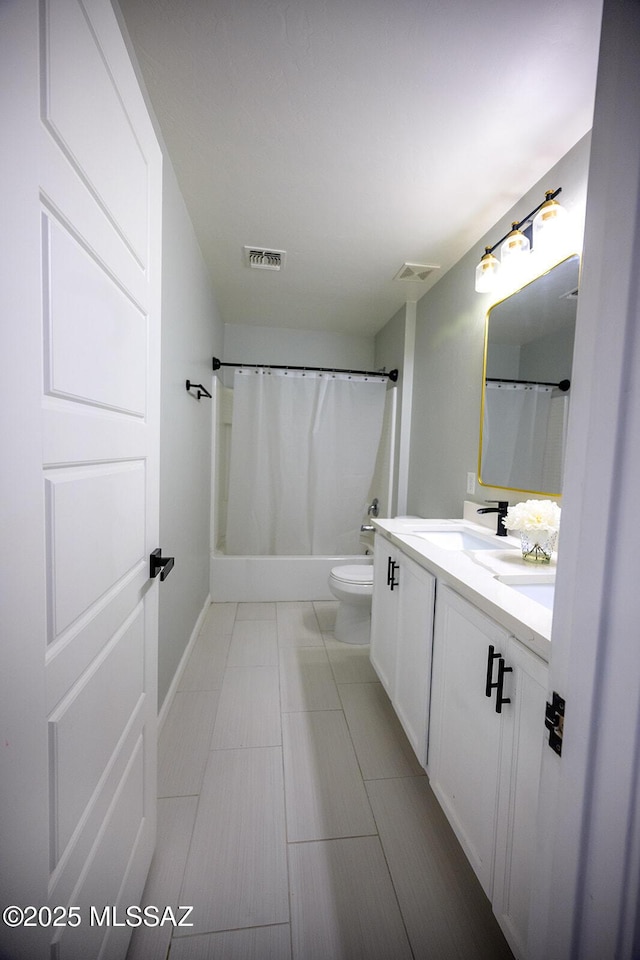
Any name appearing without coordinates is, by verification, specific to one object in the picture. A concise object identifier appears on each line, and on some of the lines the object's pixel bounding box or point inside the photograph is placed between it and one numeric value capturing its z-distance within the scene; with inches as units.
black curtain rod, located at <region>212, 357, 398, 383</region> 116.7
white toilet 91.0
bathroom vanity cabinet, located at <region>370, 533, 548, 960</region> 30.3
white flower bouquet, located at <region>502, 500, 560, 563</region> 47.6
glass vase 48.1
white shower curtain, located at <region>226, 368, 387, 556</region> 119.9
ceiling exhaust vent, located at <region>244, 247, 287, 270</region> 85.7
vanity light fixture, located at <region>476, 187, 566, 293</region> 53.9
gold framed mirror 56.0
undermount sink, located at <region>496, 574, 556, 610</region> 42.6
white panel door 18.7
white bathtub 116.0
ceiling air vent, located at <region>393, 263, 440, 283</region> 88.4
